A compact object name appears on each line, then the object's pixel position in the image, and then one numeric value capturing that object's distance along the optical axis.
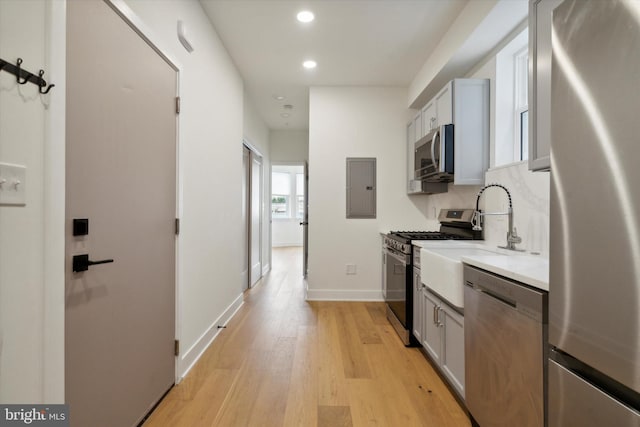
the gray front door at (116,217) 1.17
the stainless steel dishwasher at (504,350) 1.06
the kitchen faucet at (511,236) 2.01
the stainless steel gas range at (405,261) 2.60
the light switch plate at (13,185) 0.89
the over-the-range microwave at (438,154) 2.67
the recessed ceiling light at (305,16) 2.47
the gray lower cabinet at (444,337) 1.72
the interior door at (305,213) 4.86
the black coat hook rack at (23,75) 0.90
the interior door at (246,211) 4.42
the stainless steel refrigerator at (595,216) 0.71
